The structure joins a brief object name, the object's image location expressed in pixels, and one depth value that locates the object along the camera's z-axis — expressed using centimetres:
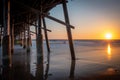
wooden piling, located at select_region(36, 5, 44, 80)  473
